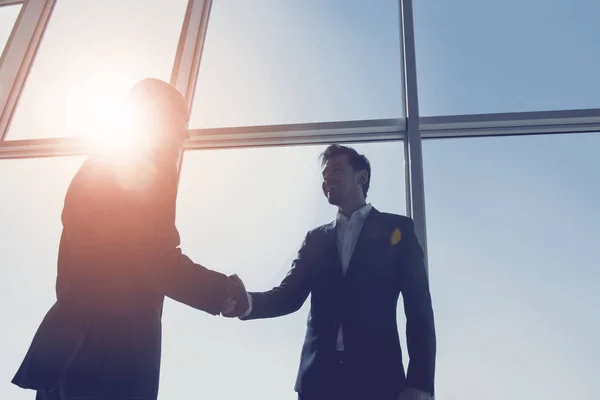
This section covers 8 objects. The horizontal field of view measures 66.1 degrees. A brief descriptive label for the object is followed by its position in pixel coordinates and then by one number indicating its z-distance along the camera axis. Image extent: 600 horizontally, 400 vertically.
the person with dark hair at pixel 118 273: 1.03
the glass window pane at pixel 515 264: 1.59
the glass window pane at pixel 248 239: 1.68
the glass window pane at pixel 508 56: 2.00
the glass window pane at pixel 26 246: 1.96
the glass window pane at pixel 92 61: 2.35
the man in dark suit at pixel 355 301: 1.31
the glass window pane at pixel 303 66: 2.13
